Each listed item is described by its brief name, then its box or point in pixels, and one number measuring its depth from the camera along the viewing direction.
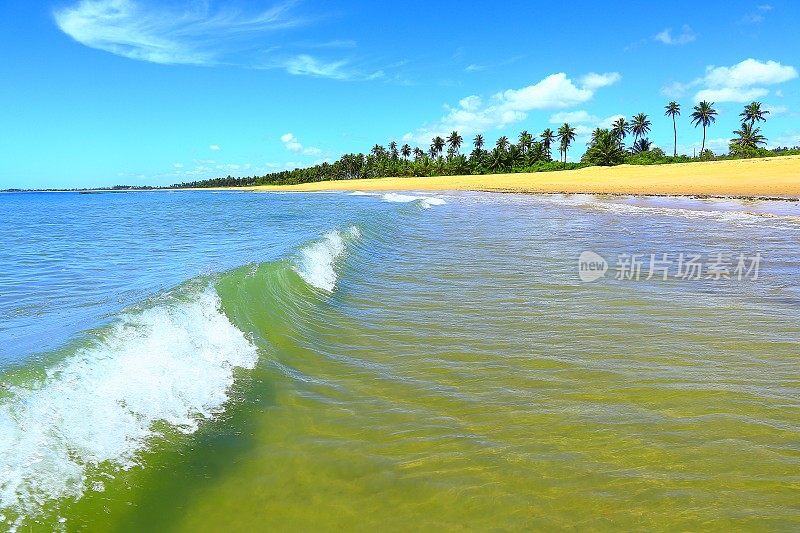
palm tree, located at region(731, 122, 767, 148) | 79.38
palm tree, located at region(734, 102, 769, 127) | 82.88
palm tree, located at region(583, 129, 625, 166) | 82.00
